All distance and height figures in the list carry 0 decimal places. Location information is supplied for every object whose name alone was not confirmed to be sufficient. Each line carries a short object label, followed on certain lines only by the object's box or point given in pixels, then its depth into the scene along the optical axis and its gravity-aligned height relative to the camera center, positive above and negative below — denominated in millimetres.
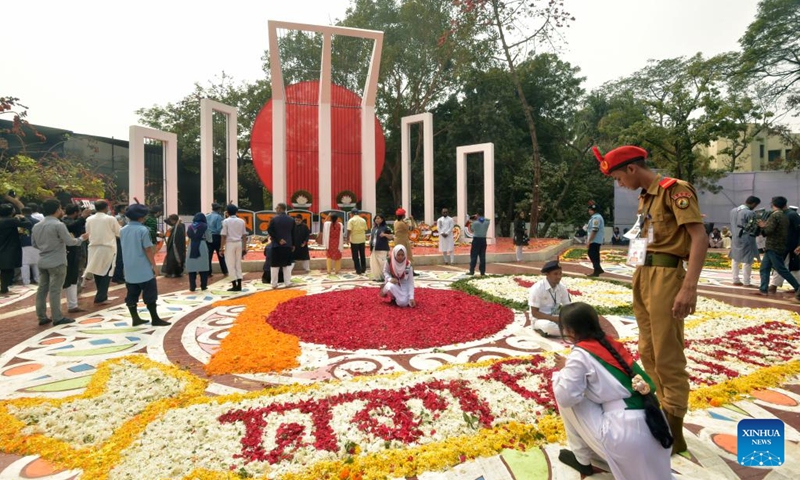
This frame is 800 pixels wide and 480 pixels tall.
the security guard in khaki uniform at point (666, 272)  2291 -221
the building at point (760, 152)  33062 +6483
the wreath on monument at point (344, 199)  19734 +1738
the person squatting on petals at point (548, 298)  4854 -757
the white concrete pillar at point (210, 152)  15766 +3301
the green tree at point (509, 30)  18734 +9264
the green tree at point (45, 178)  9996 +1745
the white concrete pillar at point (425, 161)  18312 +3247
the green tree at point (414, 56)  24766 +10721
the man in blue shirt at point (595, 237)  9328 -62
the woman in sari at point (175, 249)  8930 -271
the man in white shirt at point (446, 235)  11766 +6
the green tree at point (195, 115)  27402 +8170
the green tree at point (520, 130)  24641 +6511
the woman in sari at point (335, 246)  10000 -245
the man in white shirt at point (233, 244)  7938 -140
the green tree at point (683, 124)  17875 +4933
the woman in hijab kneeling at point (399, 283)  6180 -710
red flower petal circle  4820 -1125
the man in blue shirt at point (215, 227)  8734 +205
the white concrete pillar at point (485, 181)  16812 +2229
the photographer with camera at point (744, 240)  7848 -129
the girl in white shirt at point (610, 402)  1867 -788
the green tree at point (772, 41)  19422 +9254
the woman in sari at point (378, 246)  8828 -221
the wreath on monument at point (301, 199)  19203 +1707
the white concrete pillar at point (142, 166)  13648 +2514
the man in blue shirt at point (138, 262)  5305 -315
